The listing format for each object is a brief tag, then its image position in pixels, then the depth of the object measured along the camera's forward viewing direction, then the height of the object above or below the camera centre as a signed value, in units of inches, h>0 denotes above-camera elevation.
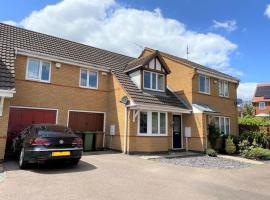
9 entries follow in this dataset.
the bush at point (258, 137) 727.0 -16.0
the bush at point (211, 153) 610.6 -55.1
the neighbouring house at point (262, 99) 1979.3 +266.0
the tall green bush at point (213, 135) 658.8 -11.2
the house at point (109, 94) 540.7 +88.9
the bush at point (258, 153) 594.2 -53.1
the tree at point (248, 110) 1831.9 +165.0
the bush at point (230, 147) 659.4 -42.2
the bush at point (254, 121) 819.7 +41.3
